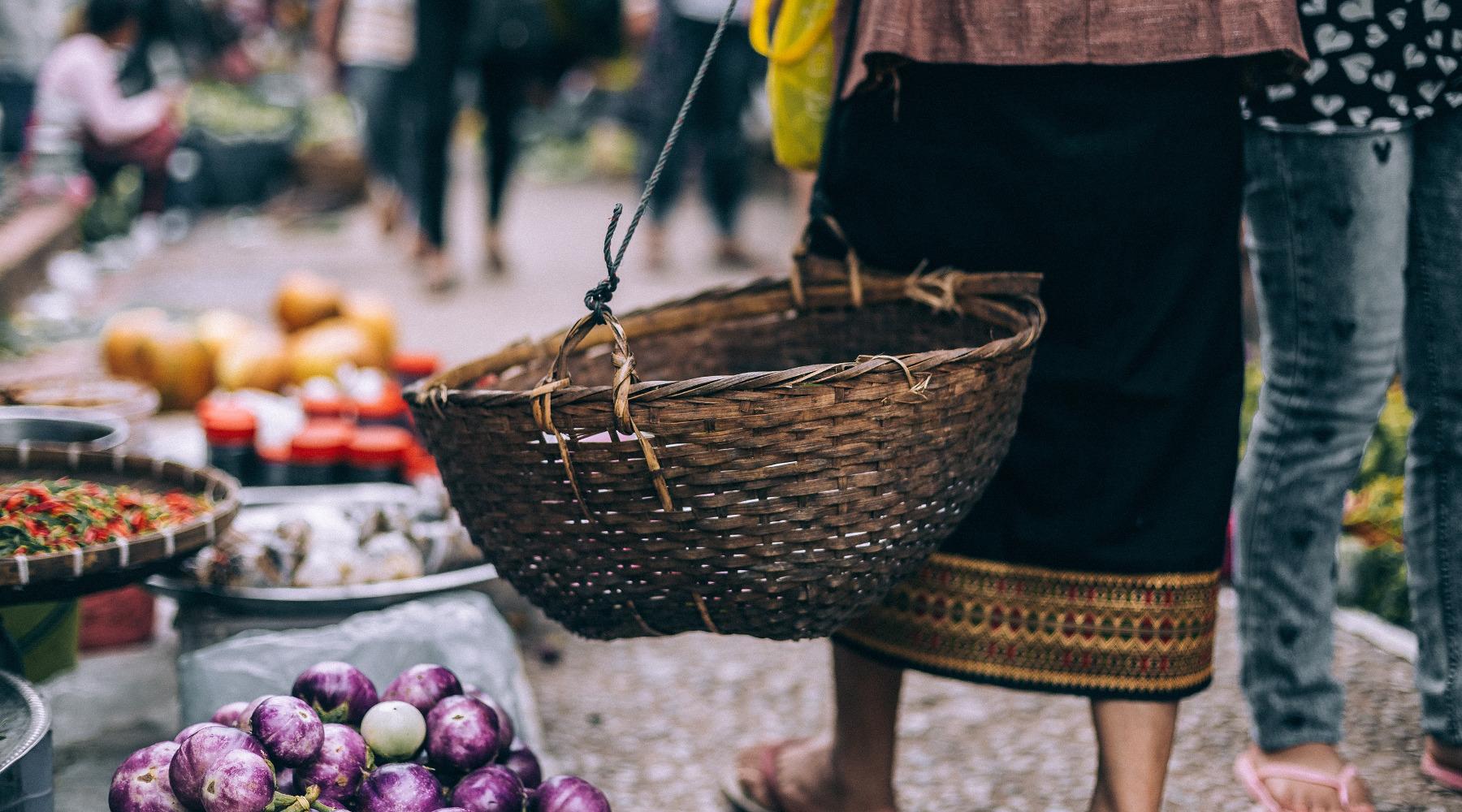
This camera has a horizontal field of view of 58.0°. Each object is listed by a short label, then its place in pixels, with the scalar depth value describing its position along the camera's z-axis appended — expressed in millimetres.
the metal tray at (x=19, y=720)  1446
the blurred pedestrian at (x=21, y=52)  8609
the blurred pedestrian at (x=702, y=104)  6184
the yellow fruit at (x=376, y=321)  4242
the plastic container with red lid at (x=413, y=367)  3482
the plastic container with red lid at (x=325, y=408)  3199
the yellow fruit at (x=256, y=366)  3900
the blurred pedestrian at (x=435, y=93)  5840
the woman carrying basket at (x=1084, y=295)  1619
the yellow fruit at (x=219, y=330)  4246
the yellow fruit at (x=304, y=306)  4328
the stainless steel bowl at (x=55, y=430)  2748
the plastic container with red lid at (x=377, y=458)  3027
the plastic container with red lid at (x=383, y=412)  3254
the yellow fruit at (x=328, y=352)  3857
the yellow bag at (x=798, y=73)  1826
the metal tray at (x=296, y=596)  2312
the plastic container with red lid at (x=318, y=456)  3016
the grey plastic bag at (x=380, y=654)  1942
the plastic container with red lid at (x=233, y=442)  3008
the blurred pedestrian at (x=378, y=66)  6848
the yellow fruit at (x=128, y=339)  4145
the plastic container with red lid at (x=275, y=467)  3039
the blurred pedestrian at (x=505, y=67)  5848
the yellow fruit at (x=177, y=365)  4145
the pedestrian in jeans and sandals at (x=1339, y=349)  1793
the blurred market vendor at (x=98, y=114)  7359
